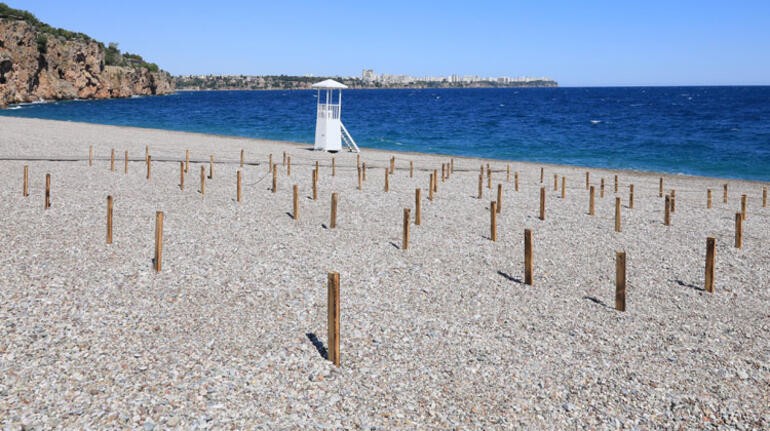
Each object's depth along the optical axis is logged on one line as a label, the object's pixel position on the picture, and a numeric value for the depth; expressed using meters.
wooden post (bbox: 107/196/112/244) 13.99
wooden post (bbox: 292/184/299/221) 17.94
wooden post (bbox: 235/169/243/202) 20.19
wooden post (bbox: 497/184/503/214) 20.44
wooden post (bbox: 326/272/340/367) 8.56
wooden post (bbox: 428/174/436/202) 22.13
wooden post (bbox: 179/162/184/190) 22.34
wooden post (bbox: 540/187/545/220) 19.61
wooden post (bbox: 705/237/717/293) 12.53
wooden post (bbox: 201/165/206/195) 21.35
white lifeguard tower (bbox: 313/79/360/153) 38.75
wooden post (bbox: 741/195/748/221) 19.90
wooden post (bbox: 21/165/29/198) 18.69
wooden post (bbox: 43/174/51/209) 17.20
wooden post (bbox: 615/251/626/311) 11.13
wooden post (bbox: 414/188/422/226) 17.86
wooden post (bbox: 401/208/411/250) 14.85
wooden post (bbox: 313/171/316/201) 21.42
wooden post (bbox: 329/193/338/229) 16.95
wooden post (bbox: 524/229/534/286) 12.66
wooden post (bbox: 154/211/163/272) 12.29
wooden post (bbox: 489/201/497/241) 16.28
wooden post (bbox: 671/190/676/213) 20.80
